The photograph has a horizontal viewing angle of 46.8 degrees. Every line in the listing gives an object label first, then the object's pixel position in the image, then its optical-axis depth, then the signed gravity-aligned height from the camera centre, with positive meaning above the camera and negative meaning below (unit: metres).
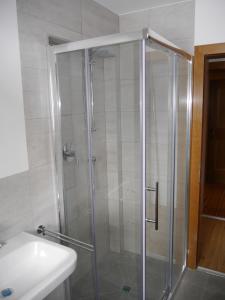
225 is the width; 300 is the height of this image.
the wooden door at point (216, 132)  4.94 -0.45
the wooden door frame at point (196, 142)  2.27 -0.30
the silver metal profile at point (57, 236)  1.84 -0.91
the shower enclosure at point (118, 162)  1.80 -0.40
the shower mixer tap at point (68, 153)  2.02 -0.32
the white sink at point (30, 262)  1.36 -0.83
